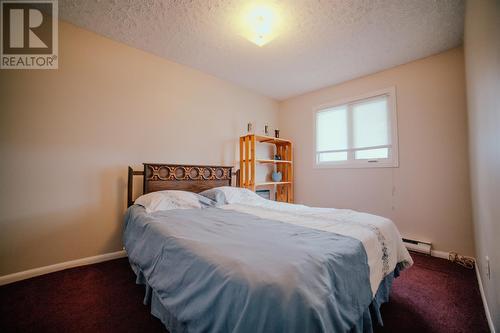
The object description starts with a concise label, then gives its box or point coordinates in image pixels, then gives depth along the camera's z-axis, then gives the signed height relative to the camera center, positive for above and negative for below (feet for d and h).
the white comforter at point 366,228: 4.04 -1.37
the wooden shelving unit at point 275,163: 10.67 +0.31
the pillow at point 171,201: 6.56 -1.07
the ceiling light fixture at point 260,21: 6.05 +4.76
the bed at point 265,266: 2.28 -1.47
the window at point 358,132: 9.37 +1.78
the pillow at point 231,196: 8.00 -1.10
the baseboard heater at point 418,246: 8.13 -3.25
